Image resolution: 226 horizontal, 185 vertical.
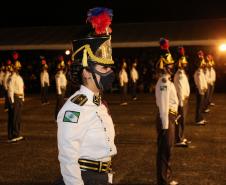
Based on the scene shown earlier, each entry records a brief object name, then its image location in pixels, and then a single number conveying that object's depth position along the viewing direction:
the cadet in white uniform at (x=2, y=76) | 24.11
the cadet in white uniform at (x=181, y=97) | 11.26
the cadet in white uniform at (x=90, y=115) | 3.58
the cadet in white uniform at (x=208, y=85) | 18.13
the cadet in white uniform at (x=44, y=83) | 23.03
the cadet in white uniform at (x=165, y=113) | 7.31
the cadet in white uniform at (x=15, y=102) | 12.30
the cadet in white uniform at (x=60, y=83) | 18.03
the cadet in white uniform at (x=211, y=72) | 19.86
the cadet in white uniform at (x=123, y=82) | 22.31
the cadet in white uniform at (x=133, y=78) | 24.38
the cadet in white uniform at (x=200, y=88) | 14.80
